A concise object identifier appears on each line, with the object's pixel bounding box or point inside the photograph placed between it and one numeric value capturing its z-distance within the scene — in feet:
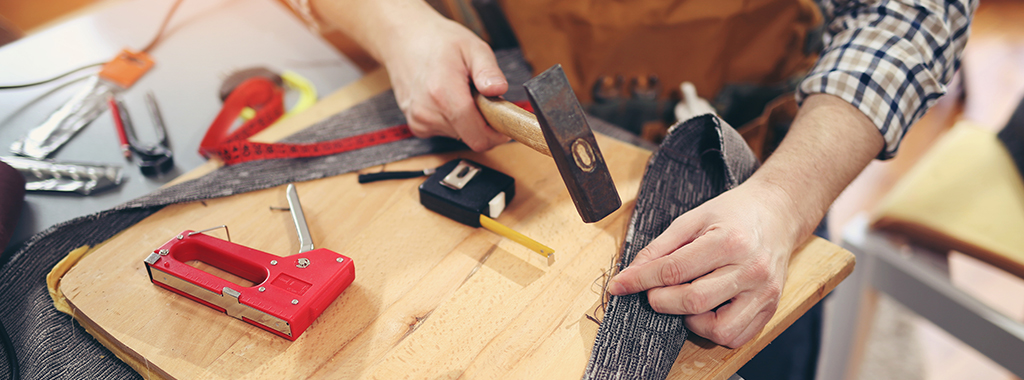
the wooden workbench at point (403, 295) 1.94
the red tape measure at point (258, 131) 2.80
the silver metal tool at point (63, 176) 2.81
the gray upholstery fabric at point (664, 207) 1.92
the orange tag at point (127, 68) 3.57
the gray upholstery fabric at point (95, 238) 2.09
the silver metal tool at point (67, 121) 3.04
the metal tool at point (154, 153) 2.97
